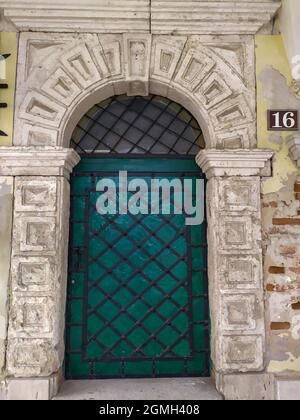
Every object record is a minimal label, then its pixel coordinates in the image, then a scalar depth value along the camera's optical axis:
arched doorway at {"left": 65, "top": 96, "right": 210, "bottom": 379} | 3.48
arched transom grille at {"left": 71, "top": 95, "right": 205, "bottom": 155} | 3.72
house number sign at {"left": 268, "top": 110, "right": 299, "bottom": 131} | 3.43
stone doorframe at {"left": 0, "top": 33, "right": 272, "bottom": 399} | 3.15
